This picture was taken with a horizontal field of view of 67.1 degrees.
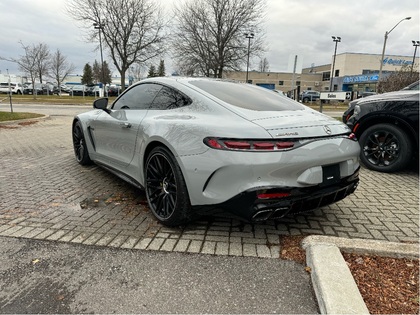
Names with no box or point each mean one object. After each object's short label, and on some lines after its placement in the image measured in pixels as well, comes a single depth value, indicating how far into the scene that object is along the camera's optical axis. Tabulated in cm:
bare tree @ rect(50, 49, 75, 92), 4606
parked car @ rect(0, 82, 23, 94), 4284
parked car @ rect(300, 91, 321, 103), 3897
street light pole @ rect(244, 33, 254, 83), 3144
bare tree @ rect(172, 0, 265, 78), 3077
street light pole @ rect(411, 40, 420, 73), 5612
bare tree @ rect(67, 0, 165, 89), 2797
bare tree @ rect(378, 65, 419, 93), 1467
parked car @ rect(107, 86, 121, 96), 4416
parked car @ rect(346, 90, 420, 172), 478
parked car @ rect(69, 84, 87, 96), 4590
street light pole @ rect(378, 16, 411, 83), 2619
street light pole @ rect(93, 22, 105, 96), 2811
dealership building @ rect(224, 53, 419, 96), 5788
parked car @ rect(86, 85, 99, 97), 4646
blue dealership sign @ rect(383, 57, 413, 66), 6462
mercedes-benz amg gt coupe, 242
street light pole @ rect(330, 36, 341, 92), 5081
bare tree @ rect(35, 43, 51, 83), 3675
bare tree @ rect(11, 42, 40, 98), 3319
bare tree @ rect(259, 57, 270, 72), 8005
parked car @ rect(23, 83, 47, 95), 4500
